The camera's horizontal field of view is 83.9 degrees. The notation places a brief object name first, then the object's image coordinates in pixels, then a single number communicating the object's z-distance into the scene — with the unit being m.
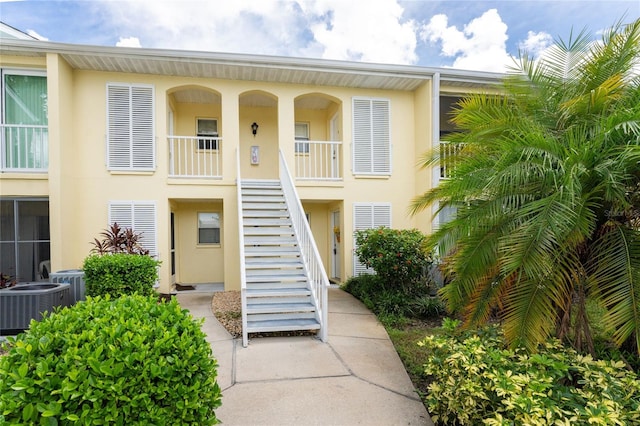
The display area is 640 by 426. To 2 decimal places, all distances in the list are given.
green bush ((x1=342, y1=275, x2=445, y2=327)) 6.82
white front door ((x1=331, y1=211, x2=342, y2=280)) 10.69
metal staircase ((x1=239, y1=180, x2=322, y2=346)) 5.76
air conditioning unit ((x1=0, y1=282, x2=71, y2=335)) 5.47
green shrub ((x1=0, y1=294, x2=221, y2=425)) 2.06
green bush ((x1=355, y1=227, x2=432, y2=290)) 7.23
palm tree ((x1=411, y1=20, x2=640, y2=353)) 2.94
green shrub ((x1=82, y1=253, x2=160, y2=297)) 6.37
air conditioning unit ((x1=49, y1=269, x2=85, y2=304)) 6.75
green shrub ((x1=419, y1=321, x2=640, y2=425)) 2.66
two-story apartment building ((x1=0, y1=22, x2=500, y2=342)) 7.89
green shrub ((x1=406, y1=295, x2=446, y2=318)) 6.88
